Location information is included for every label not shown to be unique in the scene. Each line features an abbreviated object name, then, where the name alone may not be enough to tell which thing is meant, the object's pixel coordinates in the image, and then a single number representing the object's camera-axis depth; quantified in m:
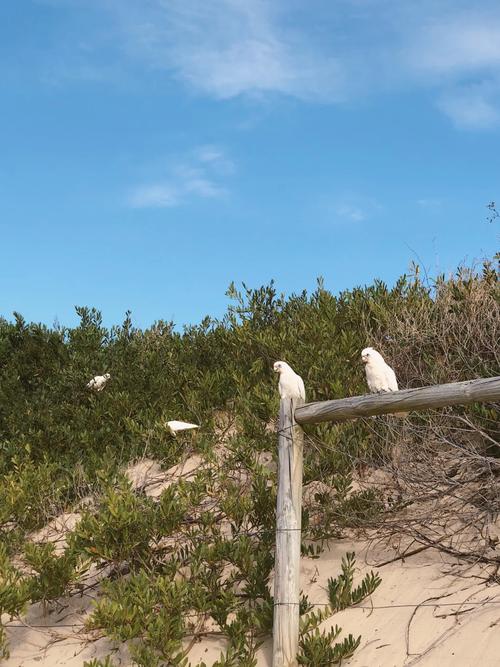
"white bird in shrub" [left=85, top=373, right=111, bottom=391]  12.05
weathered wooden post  6.59
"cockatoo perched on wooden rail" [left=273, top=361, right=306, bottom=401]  7.07
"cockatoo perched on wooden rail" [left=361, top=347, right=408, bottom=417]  7.20
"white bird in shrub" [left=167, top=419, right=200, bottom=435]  10.14
